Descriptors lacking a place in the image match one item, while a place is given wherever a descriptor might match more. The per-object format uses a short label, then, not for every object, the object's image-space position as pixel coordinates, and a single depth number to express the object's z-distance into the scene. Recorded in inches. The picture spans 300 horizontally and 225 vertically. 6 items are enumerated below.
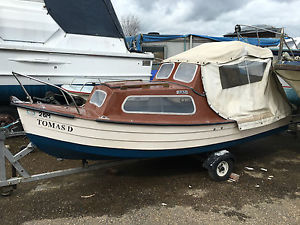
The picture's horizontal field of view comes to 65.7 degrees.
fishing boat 133.5
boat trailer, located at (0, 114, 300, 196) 132.6
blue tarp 477.3
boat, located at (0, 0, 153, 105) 249.8
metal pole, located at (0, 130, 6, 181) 130.7
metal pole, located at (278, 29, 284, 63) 202.6
